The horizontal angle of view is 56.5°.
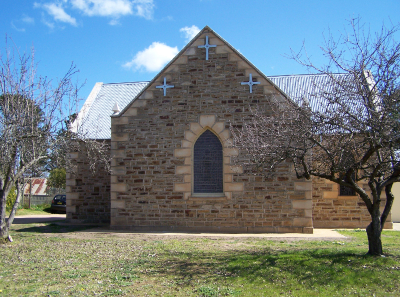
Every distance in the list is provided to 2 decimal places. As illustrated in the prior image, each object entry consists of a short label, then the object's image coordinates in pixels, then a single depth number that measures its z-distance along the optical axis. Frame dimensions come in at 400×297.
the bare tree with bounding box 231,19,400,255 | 6.74
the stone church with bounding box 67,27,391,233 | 12.37
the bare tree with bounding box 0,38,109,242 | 9.29
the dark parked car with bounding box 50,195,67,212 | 25.03
